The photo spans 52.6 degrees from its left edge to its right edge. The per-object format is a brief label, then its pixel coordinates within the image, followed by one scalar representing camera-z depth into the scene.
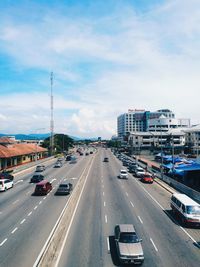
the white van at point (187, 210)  17.28
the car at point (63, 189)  26.00
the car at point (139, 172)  40.22
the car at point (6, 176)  34.21
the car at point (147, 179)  34.75
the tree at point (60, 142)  99.55
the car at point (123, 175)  38.04
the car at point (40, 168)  44.94
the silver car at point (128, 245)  11.80
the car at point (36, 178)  34.17
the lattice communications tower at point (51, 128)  82.60
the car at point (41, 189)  26.15
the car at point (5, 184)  28.38
